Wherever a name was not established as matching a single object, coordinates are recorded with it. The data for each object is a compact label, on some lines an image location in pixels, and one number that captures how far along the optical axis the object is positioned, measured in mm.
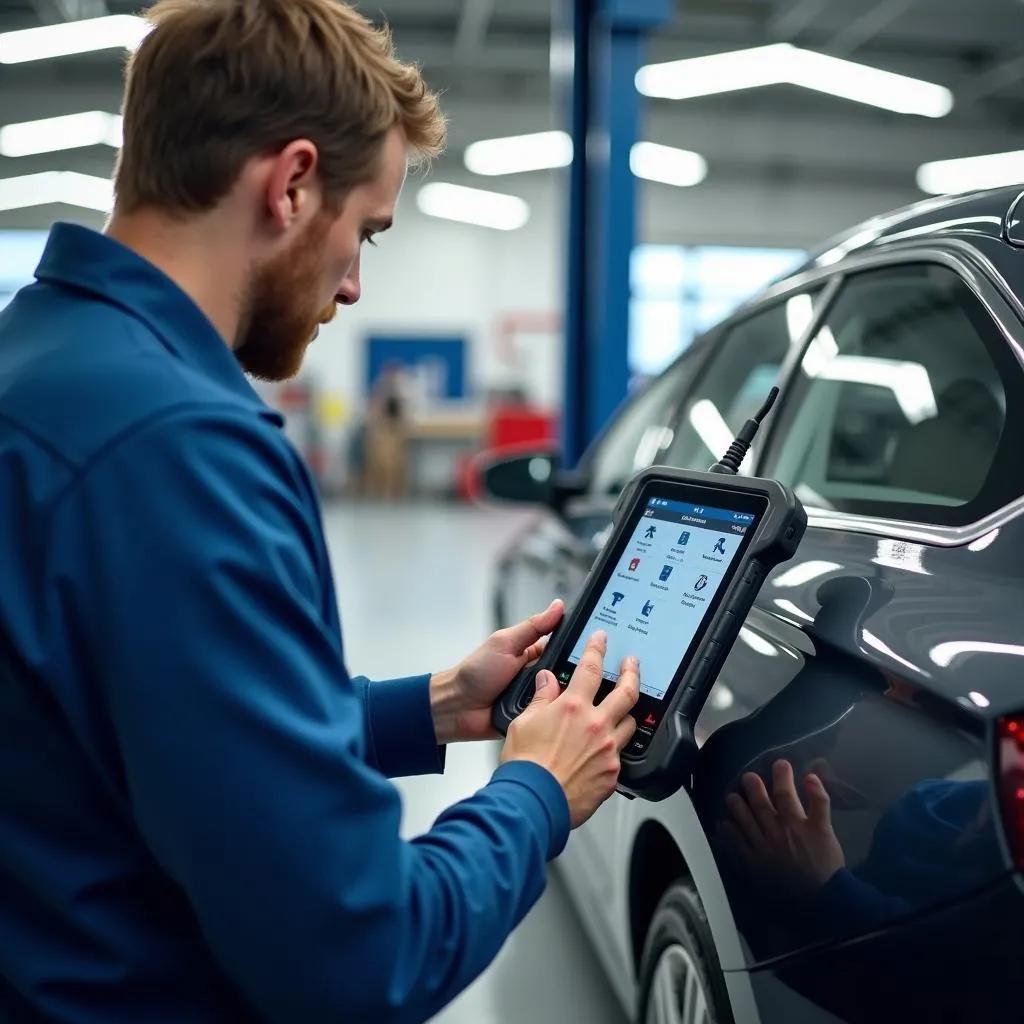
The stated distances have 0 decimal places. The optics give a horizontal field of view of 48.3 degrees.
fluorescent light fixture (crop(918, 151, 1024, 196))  14755
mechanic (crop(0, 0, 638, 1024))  788
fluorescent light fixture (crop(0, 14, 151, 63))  9484
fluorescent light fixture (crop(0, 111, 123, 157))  13250
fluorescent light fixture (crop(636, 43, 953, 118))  11023
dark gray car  932
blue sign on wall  17906
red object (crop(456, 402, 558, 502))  14672
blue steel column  5441
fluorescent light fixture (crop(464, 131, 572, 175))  14469
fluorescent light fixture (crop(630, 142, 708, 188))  15484
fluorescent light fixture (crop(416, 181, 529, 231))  17281
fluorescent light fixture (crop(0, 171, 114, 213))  15961
